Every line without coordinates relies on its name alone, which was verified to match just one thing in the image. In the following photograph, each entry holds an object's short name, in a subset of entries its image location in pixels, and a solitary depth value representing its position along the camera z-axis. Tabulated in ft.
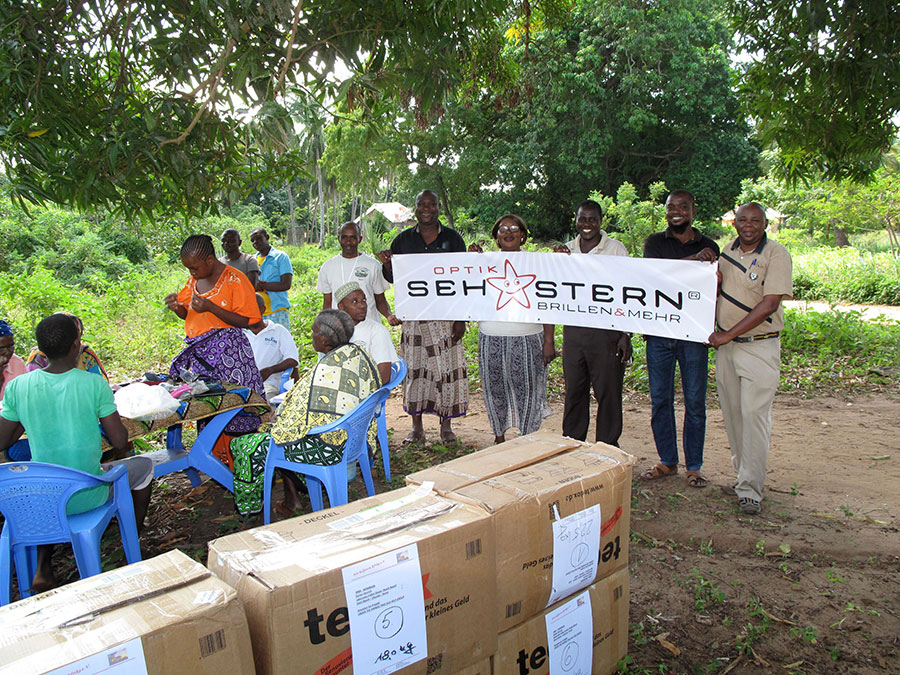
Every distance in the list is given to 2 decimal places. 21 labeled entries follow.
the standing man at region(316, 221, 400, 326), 18.53
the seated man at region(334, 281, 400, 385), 14.42
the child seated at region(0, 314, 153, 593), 10.19
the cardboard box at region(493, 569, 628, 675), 7.23
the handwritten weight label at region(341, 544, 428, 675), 5.90
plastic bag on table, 12.00
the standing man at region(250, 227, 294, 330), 24.03
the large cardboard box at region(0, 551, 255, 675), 4.72
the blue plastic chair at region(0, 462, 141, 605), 9.73
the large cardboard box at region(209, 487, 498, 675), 5.57
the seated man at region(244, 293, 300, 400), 17.98
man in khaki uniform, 13.66
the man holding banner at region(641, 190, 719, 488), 15.13
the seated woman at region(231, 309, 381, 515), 12.42
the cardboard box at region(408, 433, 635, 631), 7.10
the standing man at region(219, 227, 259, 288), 23.09
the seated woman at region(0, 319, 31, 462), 12.41
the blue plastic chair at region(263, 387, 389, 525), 12.28
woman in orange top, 14.48
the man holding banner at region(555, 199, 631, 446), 15.78
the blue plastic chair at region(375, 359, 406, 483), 15.02
